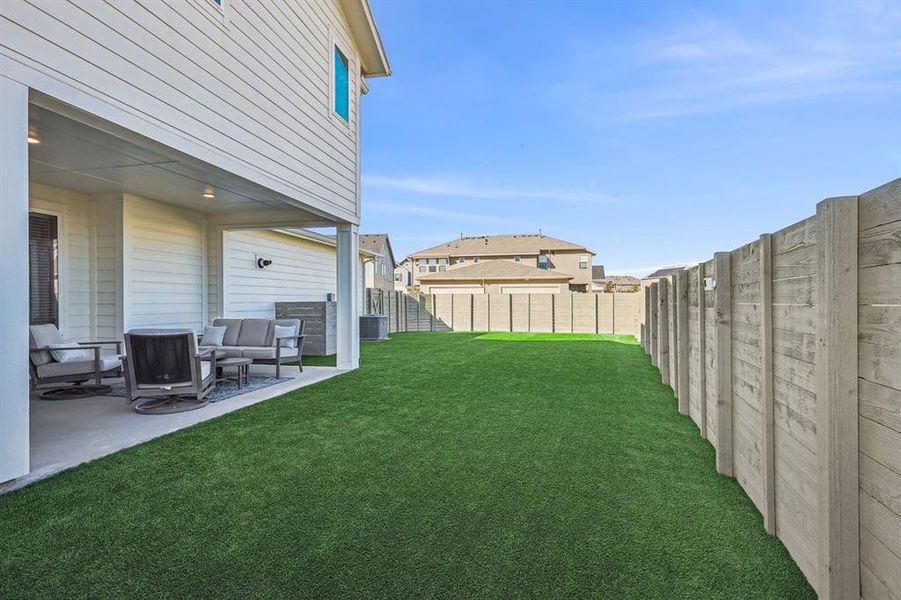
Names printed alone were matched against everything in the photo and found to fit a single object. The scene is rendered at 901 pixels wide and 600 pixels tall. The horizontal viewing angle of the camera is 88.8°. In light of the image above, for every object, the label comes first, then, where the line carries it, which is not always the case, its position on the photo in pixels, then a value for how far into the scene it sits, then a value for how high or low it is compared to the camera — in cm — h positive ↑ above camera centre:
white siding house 319 +166
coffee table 641 -91
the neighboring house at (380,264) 2723 +224
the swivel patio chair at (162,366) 527 -78
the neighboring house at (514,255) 3381 +323
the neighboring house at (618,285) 3111 +133
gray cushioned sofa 808 -70
